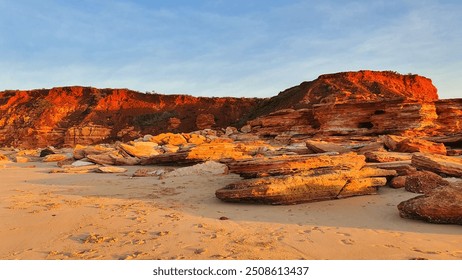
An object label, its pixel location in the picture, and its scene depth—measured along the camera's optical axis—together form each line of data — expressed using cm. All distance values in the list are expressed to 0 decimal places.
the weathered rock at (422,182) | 572
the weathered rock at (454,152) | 1044
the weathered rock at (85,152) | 1327
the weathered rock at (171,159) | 1088
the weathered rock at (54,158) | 1421
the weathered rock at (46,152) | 1684
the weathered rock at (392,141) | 1023
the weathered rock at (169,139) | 1702
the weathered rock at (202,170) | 870
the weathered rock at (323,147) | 996
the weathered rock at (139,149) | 1273
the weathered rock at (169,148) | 1444
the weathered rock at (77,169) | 1025
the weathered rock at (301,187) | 532
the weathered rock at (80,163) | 1153
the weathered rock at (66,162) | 1216
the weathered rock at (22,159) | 1468
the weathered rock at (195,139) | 1787
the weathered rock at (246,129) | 2366
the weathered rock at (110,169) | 997
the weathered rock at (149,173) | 909
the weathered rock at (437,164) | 678
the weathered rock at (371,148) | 1018
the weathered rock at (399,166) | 684
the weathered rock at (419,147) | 960
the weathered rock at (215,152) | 1089
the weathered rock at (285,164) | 602
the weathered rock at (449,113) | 1706
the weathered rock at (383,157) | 770
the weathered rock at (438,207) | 406
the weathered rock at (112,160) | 1166
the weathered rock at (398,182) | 622
